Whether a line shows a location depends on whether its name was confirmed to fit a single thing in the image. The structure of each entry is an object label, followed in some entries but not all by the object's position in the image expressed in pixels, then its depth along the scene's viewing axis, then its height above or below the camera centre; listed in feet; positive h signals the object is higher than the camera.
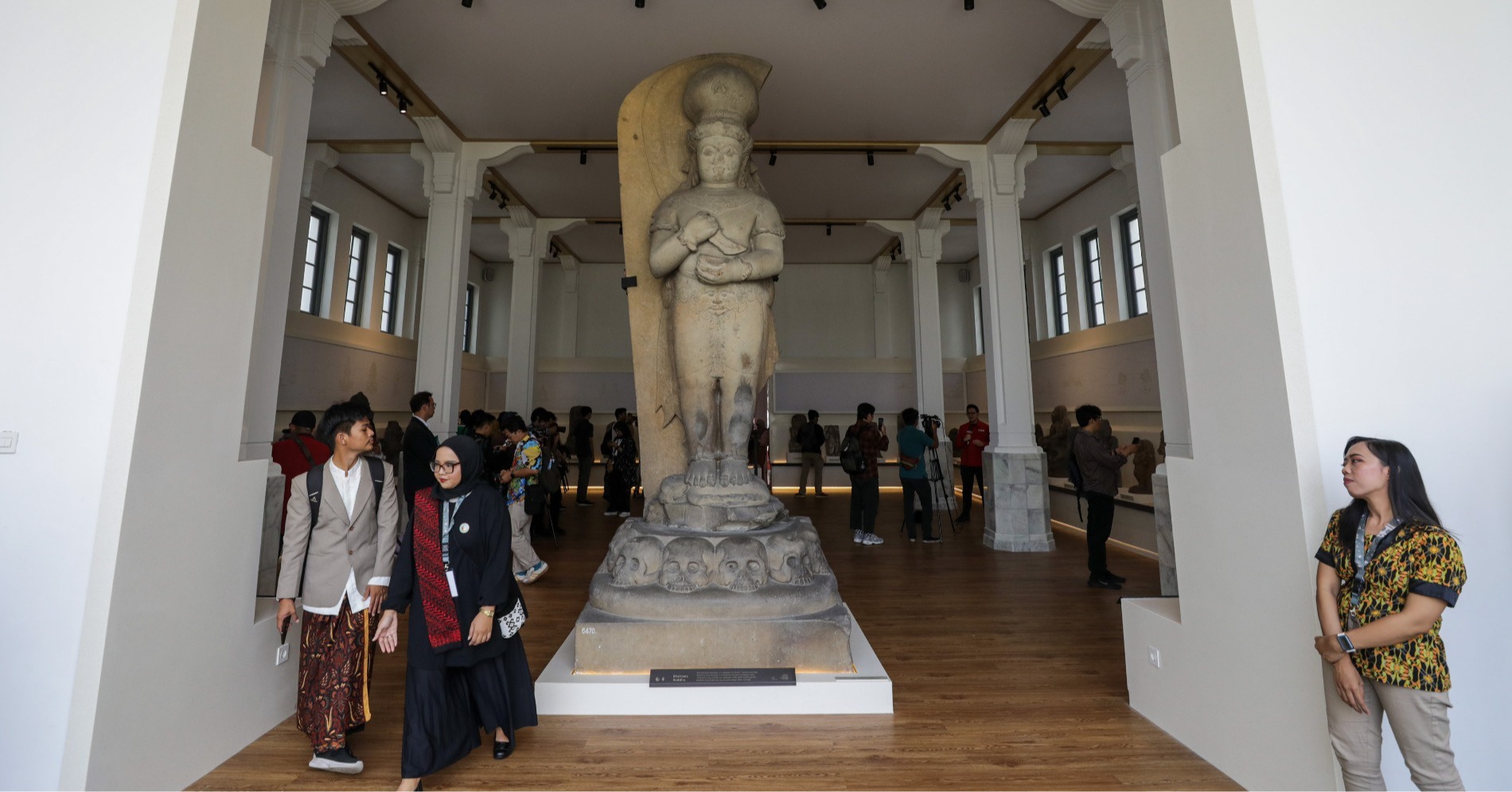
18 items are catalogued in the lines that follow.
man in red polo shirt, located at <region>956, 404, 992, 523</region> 26.22 -0.16
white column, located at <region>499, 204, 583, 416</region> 29.94 +7.02
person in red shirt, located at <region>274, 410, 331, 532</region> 10.90 -0.18
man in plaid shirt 21.83 -1.24
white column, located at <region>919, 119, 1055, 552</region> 21.70 +3.43
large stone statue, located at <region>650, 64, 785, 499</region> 11.02 +2.91
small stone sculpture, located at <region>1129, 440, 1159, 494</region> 26.04 -1.01
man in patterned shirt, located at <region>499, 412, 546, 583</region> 15.60 -1.54
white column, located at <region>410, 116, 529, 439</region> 21.79 +6.74
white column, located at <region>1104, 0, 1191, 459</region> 11.98 +5.74
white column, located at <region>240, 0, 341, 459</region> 11.23 +5.09
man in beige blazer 7.58 -1.63
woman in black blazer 6.98 -1.74
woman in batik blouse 4.91 -1.43
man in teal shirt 21.62 -0.63
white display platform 8.83 -3.68
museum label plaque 8.87 -3.42
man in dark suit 14.21 -0.28
